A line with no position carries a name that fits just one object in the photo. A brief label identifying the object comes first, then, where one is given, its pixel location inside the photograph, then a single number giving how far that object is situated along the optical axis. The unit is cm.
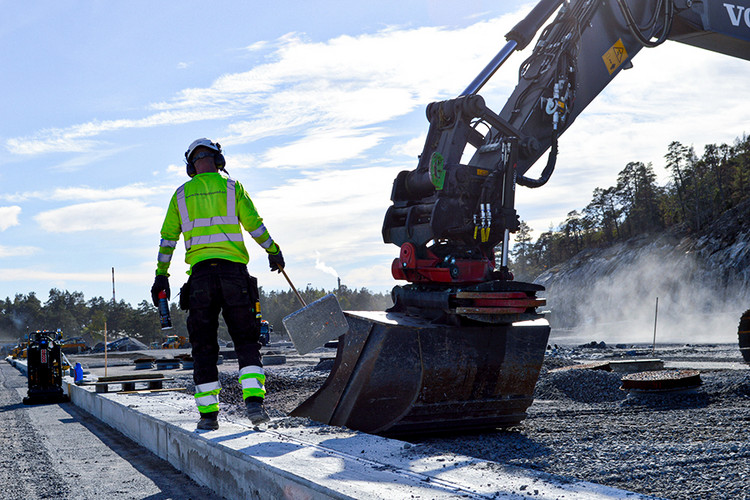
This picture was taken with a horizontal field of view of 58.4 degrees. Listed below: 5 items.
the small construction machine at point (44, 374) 1205
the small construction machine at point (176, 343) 5156
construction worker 499
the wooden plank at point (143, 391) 884
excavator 589
